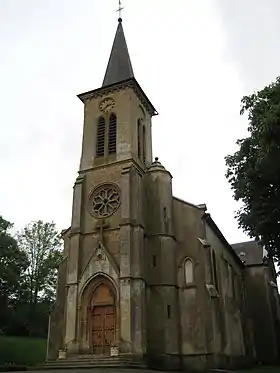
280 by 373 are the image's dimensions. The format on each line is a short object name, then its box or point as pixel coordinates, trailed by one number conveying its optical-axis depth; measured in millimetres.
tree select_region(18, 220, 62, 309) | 52250
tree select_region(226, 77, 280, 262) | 18547
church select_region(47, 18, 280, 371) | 26219
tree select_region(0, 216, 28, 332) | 48469
